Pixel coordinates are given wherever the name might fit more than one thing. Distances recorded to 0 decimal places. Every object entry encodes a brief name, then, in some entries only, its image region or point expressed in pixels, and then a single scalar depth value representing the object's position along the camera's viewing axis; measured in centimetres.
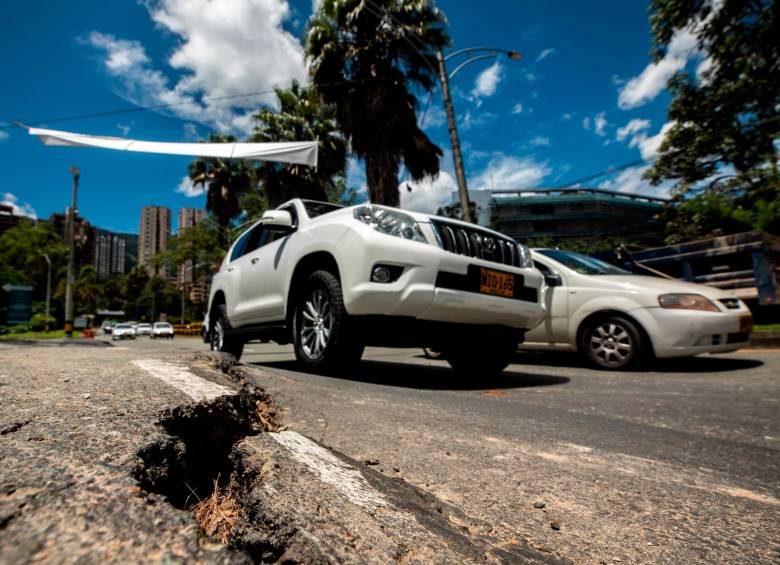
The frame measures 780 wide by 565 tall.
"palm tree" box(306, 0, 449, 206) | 1284
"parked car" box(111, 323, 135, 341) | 3039
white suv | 295
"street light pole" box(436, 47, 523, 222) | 984
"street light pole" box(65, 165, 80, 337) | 2100
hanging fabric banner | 747
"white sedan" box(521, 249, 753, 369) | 430
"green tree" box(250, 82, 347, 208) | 1755
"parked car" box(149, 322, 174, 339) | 3180
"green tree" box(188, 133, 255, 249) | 2653
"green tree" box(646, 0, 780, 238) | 1326
